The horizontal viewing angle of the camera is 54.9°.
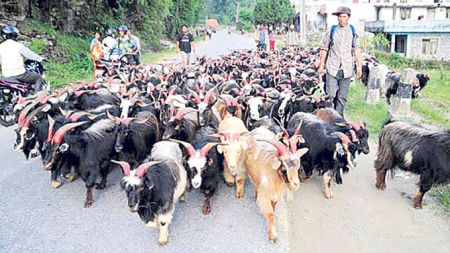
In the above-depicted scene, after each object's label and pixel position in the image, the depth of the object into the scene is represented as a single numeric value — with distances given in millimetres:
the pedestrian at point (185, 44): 14352
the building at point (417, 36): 36297
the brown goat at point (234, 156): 4926
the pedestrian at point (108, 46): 11586
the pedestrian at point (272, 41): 23100
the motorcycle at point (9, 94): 8297
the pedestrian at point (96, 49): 12617
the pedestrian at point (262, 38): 21922
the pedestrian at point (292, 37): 28862
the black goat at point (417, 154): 4805
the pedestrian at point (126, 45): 11508
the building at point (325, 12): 48250
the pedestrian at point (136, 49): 11797
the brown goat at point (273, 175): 4172
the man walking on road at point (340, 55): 6508
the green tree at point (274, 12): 50469
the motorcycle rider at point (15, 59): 8023
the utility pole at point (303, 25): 22141
